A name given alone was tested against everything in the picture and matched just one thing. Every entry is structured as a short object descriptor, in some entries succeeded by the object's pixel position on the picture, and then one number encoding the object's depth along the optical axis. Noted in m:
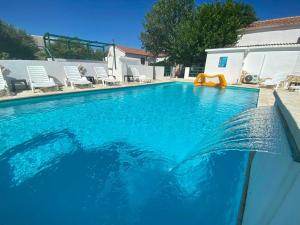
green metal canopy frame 9.86
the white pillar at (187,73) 18.30
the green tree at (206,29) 16.44
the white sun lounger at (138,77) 14.02
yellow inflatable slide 12.91
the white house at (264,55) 12.20
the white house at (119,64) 13.23
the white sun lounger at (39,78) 7.96
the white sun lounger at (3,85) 6.99
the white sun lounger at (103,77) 11.30
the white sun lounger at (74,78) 9.62
